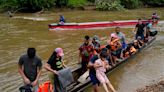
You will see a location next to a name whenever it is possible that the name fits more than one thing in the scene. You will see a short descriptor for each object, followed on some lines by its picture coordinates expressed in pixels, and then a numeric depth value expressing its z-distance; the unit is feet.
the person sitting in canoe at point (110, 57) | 40.36
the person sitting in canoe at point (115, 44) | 42.70
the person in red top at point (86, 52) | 35.73
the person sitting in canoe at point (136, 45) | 54.60
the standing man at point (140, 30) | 56.95
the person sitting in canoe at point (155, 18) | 89.29
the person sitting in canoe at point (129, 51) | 49.08
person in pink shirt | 30.22
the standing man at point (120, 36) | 45.10
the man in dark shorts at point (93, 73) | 30.63
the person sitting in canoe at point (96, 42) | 38.91
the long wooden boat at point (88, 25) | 83.25
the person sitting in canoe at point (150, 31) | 60.39
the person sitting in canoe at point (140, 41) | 56.25
